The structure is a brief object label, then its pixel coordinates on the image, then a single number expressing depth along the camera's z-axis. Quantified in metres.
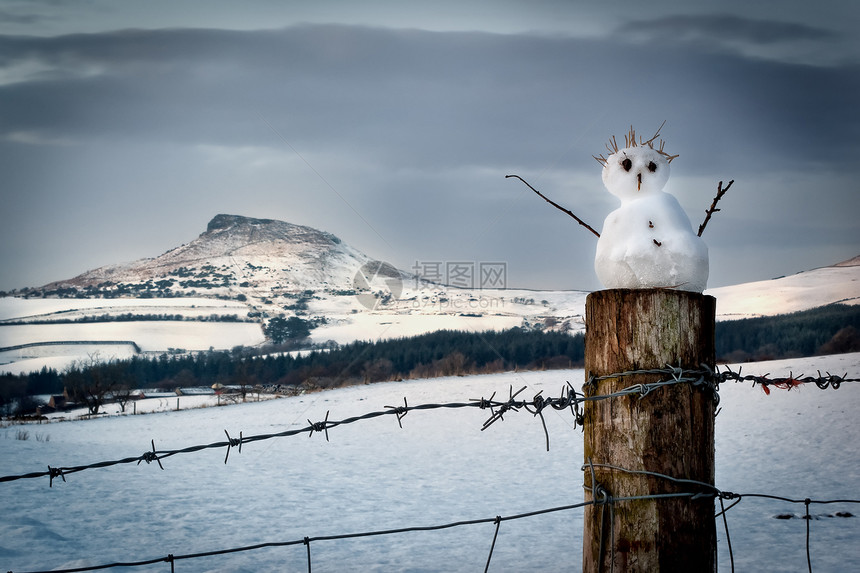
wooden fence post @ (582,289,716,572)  1.83
